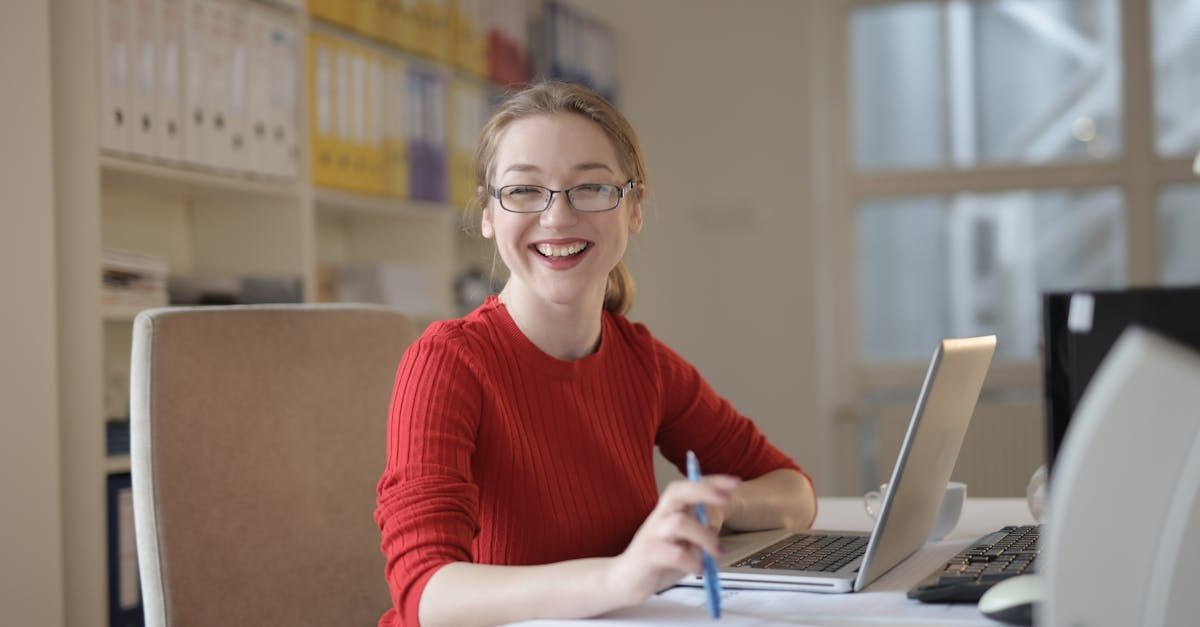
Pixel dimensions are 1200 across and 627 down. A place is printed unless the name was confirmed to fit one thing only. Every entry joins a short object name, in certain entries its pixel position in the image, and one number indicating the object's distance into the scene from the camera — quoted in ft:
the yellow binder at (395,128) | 10.66
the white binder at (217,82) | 8.58
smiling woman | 4.08
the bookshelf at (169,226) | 7.47
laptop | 3.85
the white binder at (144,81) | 7.89
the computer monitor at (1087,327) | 3.13
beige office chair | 4.86
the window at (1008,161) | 14.76
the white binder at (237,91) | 8.80
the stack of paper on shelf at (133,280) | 7.88
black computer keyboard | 3.68
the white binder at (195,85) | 8.37
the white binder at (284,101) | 9.23
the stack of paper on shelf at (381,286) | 10.87
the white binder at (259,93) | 8.98
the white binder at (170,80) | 8.13
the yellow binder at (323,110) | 9.69
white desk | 3.52
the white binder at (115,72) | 7.60
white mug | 4.94
